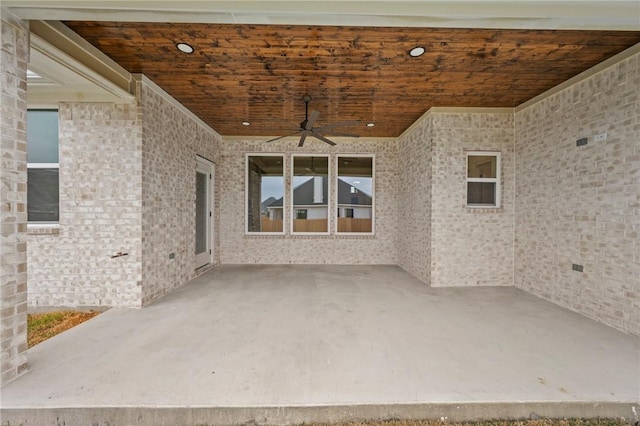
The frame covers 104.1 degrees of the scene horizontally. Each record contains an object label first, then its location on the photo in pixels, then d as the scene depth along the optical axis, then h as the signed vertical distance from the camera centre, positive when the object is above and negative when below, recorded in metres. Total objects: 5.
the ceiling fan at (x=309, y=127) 3.99 +1.40
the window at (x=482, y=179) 4.77 +0.63
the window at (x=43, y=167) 3.65 +0.62
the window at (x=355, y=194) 6.58 +0.46
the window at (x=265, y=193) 6.61 +0.48
